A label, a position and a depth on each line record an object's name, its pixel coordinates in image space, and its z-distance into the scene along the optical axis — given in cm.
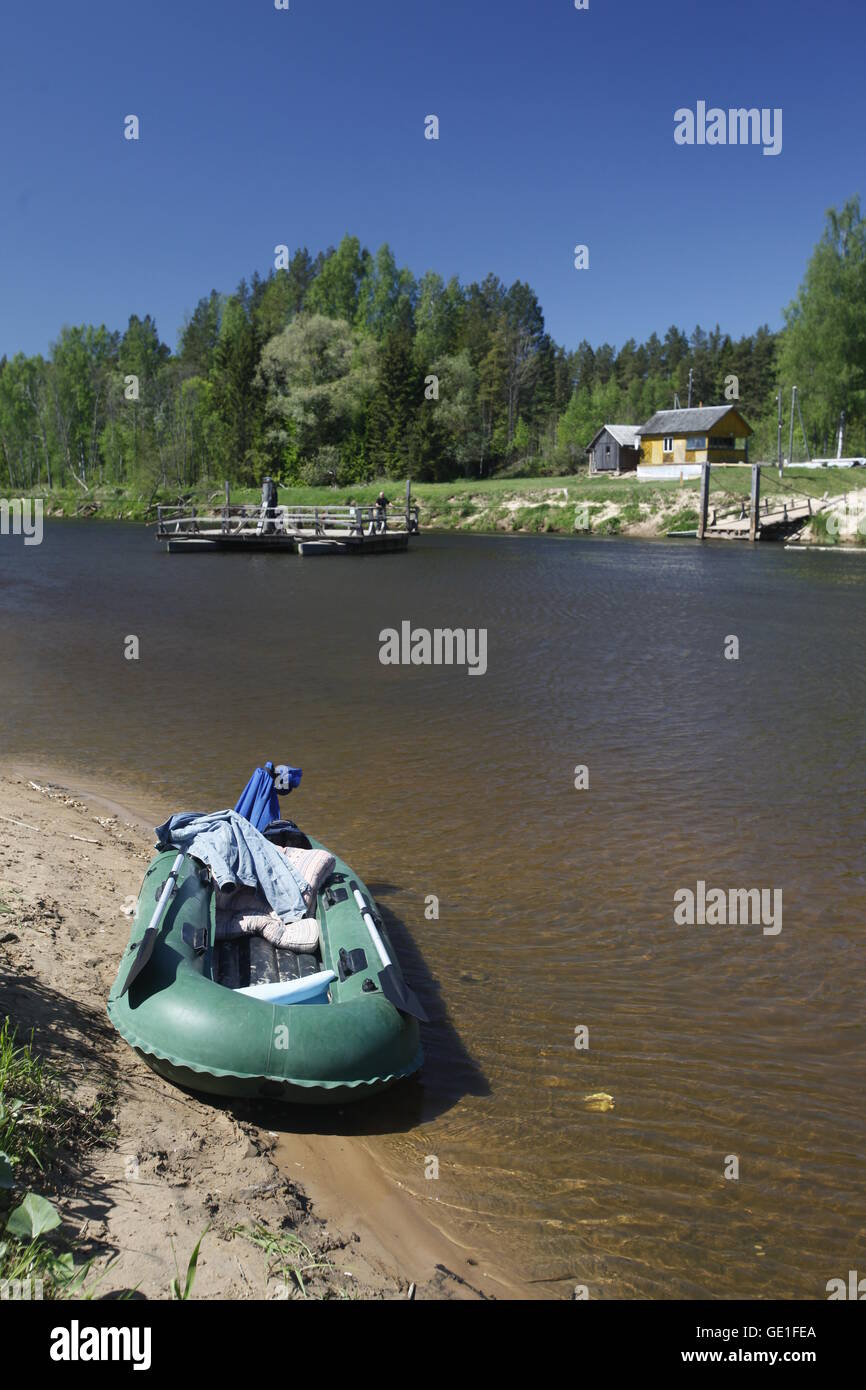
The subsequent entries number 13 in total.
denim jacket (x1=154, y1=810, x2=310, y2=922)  673
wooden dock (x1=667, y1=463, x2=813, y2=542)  5022
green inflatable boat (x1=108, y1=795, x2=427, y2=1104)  509
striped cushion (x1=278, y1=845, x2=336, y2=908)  689
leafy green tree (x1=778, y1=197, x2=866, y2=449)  6475
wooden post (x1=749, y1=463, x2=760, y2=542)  4981
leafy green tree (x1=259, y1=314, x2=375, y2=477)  7138
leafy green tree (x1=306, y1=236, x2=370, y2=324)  8962
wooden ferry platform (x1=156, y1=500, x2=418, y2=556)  4625
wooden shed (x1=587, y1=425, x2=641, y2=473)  7344
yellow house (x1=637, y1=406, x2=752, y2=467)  6506
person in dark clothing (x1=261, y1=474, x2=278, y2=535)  4866
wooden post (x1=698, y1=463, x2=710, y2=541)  4997
